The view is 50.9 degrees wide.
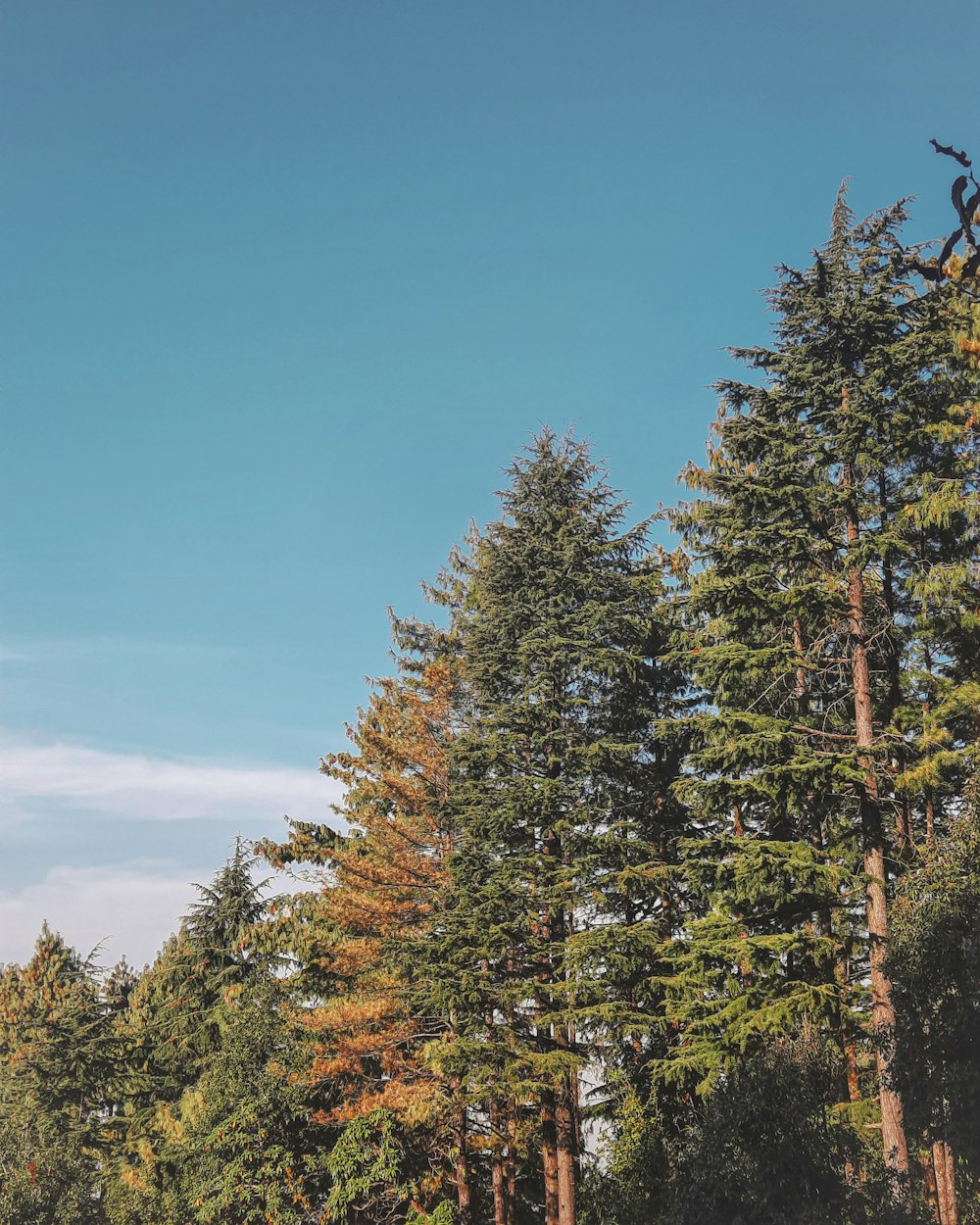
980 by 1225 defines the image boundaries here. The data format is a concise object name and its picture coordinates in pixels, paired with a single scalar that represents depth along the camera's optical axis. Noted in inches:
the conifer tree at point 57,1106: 1541.5
